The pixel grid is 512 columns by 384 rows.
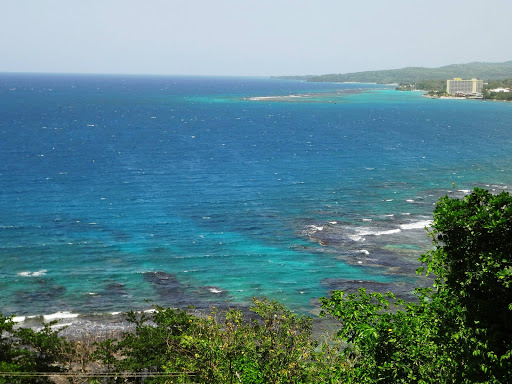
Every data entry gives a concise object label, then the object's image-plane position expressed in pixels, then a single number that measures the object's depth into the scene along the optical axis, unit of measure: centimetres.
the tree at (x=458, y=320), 1623
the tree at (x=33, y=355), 2570
